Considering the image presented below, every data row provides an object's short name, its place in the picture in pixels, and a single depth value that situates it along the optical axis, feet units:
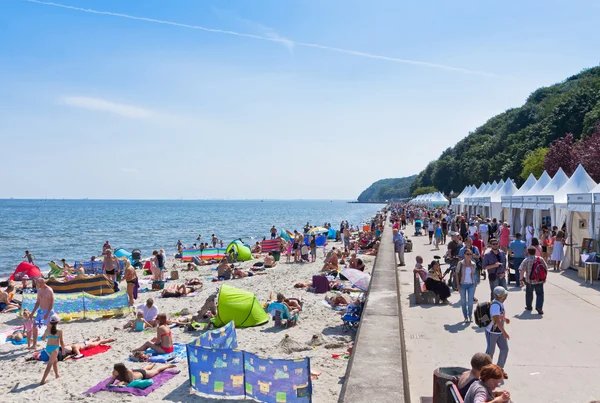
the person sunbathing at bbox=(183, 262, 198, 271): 81.96
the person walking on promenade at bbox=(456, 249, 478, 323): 31.45
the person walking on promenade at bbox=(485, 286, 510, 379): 21.74
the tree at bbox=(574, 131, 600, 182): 109.16
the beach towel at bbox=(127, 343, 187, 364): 32.17
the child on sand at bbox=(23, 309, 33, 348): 37.06
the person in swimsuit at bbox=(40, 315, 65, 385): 29.63
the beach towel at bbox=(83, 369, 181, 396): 27.20
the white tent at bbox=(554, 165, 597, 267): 50.44
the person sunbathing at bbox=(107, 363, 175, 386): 28.14
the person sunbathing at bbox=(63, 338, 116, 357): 34.27
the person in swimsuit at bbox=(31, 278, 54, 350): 34.60
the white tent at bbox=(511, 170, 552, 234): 65.12
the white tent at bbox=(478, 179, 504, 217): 89.61
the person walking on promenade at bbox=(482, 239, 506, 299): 33.02
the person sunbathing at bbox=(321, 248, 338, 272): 66.33
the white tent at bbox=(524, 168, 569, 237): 57.52
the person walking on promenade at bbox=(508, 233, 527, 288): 41.09
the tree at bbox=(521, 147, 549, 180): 165.37
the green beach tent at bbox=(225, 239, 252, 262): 91.56
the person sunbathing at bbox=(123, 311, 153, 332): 41.19
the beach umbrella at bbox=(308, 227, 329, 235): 125.23
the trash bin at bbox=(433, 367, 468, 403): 16.00
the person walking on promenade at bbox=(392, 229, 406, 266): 61.00
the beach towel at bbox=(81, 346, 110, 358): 34.76
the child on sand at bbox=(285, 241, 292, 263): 85.31
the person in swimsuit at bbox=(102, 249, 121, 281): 56.03
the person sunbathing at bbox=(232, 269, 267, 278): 70.18
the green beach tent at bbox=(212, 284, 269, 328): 40.16
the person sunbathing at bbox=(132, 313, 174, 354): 33.37
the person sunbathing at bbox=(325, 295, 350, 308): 45.75
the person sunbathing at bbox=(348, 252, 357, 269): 59.86
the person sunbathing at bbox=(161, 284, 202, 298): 56.75
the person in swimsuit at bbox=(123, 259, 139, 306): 49.26
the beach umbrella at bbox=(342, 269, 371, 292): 44.50
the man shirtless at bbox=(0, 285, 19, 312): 50.69
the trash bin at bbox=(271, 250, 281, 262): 84.99
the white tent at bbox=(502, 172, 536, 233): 69.68
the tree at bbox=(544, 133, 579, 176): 136.26
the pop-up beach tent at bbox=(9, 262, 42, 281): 66.18
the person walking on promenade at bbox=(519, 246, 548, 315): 31.86
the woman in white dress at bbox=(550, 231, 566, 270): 50.67
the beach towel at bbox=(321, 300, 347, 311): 44.17
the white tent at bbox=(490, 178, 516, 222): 82.70
